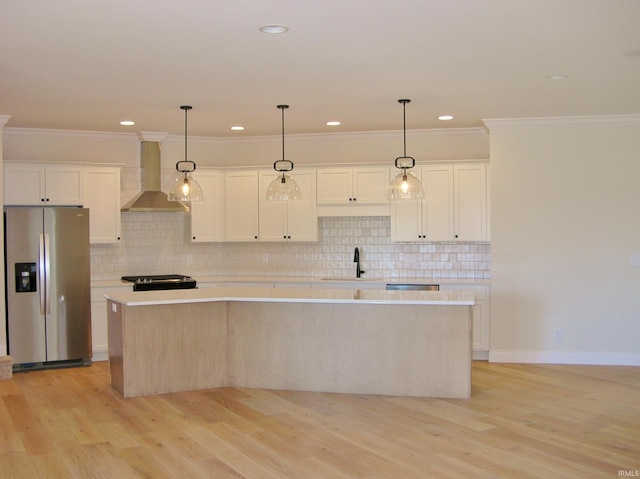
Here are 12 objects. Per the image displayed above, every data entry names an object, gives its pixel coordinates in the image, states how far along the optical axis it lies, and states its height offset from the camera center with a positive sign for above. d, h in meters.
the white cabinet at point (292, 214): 8.20 +0.20
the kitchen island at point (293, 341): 5.89 -0.99
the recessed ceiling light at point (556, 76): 5.23 +1.17
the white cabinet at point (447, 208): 7.71 +0.24
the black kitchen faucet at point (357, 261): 8.20 -0.38
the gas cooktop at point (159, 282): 7.58 -0.56
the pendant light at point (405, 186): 6.04 +0.38
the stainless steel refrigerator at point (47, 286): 7.15 -0.57
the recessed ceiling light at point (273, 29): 4.00 +1.20
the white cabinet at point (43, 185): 7.33 +0.53
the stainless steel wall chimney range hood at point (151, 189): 7.85 +0.51
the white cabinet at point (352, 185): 8.01 +0.52
